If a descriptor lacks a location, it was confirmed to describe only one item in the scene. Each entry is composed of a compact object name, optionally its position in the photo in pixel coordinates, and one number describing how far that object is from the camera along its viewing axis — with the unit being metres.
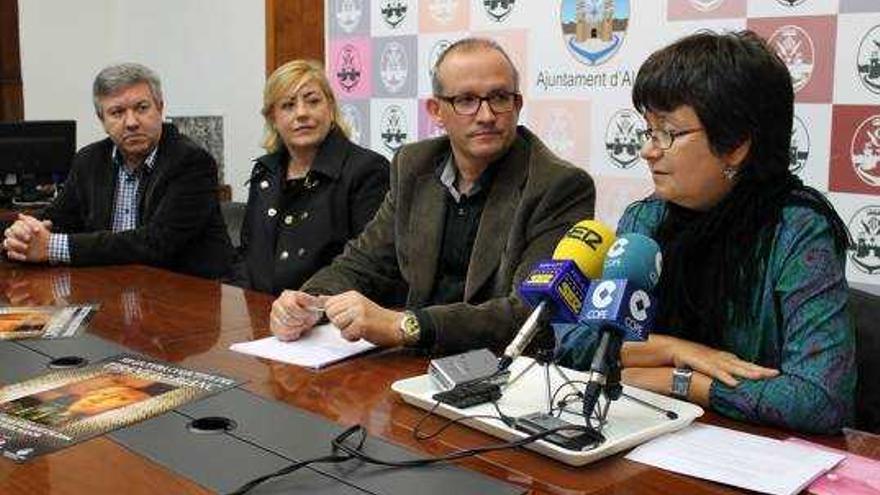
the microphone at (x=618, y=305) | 1.19
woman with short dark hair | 1.51
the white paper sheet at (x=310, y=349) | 1.80
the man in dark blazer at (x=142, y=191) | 3.02
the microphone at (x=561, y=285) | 1.25
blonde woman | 2.87
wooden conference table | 1.22
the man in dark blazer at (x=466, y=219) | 1.96
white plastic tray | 1.28
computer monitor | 4.32
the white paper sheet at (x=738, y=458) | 1.21
